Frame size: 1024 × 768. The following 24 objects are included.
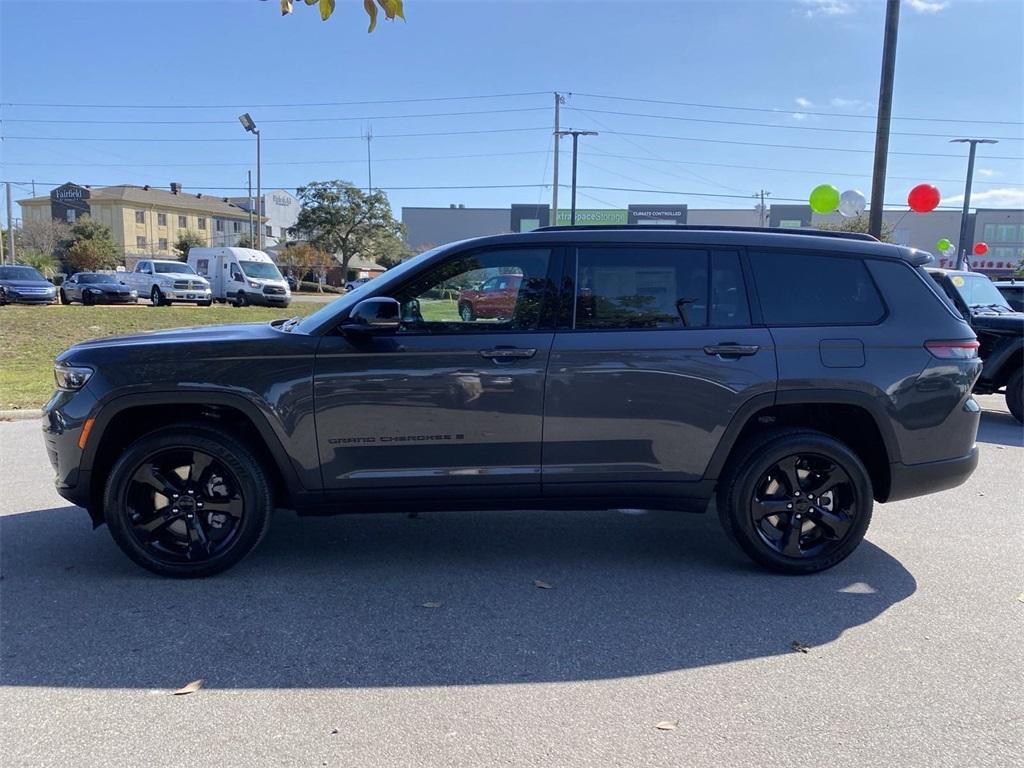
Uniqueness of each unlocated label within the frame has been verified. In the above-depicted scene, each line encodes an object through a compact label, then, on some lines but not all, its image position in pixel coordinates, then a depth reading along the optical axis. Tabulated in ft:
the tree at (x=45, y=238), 219.82
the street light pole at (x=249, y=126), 145.48
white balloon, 52.75
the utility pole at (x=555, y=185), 123.64
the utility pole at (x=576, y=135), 132.57
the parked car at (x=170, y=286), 90.43
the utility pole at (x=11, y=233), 150.10
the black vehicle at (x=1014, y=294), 37.50
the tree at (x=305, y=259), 189.98
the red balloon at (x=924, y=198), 49.57
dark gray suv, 12.72
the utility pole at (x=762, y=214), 218.26
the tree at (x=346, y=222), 187.11
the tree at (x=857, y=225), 129.90
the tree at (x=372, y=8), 12.11
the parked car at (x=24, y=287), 79.92
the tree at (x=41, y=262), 157.99
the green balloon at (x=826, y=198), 45.06
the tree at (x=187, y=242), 234.17
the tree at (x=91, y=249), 192.24
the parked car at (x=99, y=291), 89.97
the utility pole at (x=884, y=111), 40.88
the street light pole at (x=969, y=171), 112.16
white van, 97.14
